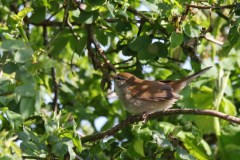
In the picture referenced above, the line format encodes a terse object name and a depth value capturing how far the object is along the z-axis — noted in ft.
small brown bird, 23.40
